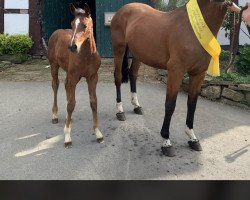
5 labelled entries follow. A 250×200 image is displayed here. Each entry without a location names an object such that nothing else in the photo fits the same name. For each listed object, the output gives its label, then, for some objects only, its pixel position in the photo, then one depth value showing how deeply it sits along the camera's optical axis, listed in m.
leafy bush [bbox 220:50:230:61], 10.03
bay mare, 4.17
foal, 3.95
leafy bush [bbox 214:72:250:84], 6.99
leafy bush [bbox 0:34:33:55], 11.24
